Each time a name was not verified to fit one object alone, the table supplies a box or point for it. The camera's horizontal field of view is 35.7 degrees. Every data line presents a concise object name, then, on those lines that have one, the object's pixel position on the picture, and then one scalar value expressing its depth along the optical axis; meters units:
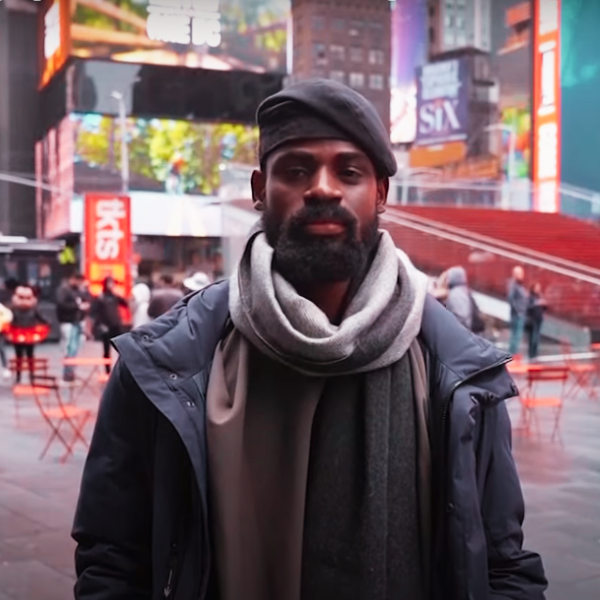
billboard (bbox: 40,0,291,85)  36.47
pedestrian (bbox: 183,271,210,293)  16.60
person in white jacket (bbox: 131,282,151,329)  15.16
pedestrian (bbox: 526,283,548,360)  15.72
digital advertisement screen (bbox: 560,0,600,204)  30.20
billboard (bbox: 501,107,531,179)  37.59
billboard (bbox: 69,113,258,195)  35.59
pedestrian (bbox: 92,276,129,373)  12.93
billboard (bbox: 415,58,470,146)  32.19
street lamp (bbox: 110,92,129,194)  35.68
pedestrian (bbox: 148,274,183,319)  8.50
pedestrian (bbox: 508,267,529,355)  15.71
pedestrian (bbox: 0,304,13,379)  12.55
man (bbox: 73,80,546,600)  1.48
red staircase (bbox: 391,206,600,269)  23.00
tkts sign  17.72
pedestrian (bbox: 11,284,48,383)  12.31
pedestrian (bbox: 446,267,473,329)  11.52
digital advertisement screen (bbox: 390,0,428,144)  37.72
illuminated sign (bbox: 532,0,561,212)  30.48
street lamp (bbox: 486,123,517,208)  38.03
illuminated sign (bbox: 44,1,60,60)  37.34
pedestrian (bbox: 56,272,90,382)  14.09
